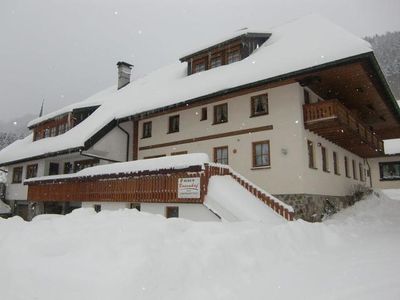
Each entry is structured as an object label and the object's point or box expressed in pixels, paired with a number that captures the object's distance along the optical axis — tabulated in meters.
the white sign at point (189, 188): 12.64
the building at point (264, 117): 14.83
